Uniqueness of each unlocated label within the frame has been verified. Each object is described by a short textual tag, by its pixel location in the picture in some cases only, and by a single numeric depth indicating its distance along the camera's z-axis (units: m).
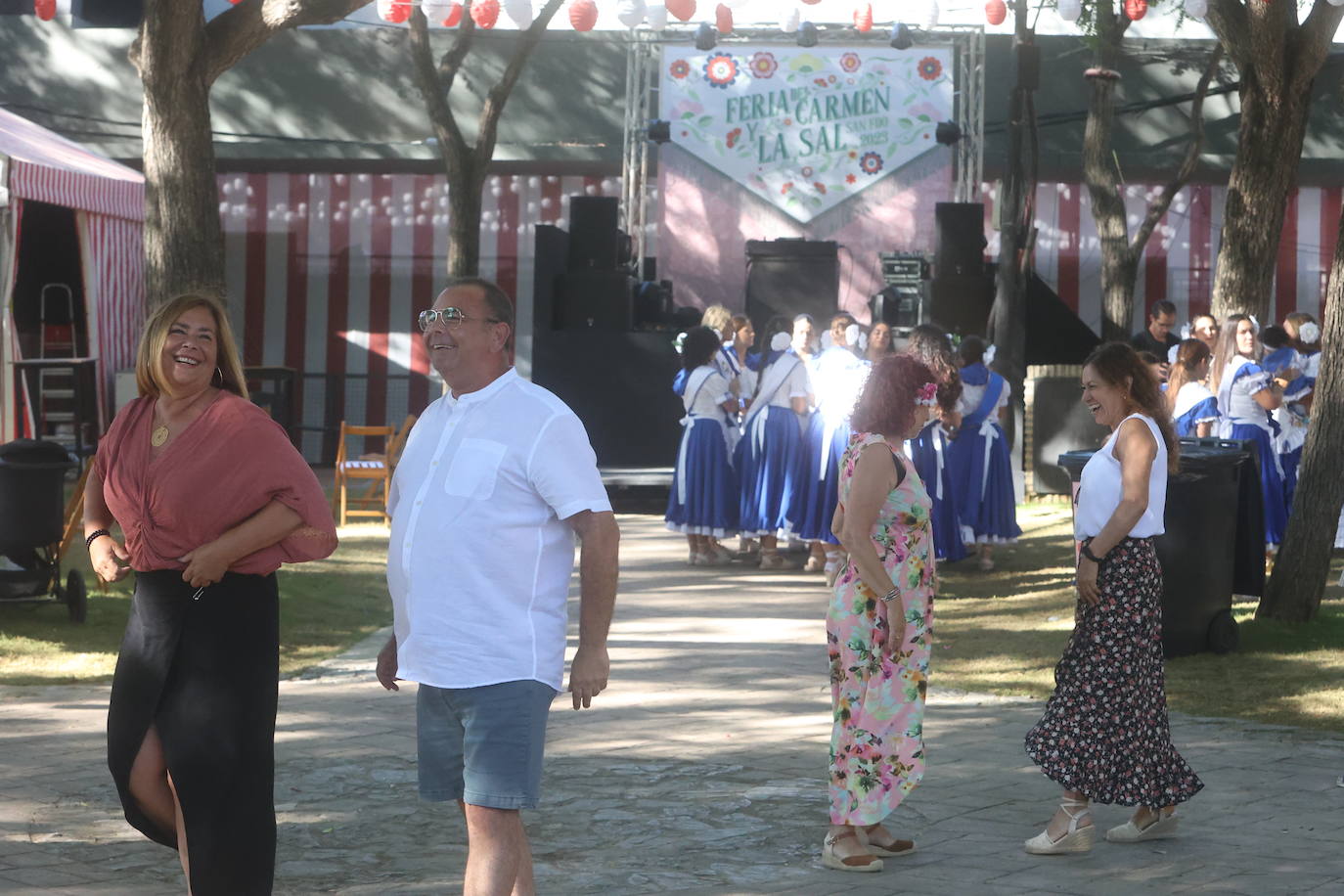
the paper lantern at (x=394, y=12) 18.31
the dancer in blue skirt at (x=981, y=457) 13.61
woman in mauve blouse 4.54
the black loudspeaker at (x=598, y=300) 19.77
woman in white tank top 5.91
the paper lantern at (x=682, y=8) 16.34
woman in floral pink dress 5.76
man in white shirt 4.18
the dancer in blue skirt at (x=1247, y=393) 12.82
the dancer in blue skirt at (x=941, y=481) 13.27
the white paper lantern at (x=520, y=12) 16.59
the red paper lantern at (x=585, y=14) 18.38
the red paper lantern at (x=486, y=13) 17.36
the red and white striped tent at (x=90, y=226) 16.95
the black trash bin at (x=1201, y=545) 9.27
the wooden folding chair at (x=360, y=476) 17.00
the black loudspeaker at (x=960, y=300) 21.55
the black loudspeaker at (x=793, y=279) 21.64
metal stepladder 19.06
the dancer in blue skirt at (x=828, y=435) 13.13
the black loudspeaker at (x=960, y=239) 21.48
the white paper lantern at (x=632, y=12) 17.05
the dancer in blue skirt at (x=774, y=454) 13.53
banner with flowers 22.56
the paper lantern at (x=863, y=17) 19.08
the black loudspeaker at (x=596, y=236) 19.91
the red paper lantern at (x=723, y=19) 20.95
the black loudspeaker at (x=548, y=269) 19.39
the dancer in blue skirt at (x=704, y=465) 14.02
